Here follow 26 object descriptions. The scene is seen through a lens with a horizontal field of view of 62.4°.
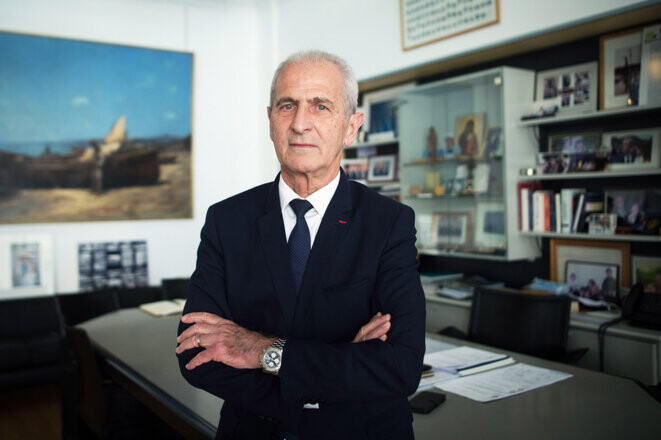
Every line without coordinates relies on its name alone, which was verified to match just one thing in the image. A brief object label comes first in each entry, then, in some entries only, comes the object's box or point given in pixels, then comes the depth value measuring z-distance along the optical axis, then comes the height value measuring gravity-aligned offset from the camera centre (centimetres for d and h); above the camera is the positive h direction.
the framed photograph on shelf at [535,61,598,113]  350 +84
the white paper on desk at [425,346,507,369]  216 -60
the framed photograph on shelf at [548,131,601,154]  352 +47
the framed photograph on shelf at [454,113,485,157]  395 +59
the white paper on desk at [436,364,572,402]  183 -60
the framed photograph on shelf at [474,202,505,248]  380 -9
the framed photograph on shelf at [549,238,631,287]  341 -28
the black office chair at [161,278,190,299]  443 -60
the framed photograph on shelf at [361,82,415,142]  468 +89
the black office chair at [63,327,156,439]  278 -99
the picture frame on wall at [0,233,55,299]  500 -46
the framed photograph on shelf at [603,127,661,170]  322 +39
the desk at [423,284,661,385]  283 -73
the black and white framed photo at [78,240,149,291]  535 -50
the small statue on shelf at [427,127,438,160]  430 +55
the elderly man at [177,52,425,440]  121 -20
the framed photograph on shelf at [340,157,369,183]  503 +43
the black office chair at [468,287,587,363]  256 -55
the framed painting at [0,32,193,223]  498 +82
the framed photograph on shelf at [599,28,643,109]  322 +88
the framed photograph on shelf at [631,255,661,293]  327 -36
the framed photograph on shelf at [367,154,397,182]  479 +40
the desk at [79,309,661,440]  154 -61
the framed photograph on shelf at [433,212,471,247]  411 -12
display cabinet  375 +40
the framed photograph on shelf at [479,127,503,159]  378 +49
